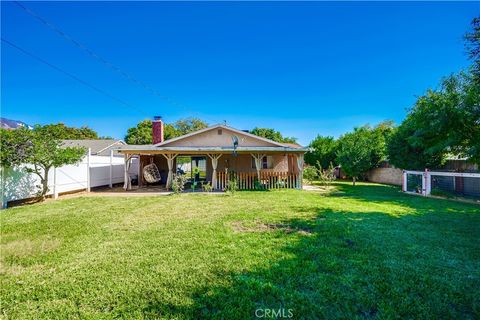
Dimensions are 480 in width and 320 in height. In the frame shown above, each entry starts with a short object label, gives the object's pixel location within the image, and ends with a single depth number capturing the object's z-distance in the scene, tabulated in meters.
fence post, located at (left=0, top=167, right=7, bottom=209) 8.99
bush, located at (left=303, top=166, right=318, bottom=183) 18.43
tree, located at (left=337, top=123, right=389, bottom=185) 17.64
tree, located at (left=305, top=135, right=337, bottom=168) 24.42
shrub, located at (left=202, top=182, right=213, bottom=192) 13.21
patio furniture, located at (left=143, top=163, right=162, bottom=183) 16.58
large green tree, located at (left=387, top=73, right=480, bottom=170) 8.03
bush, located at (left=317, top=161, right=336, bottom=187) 16.03
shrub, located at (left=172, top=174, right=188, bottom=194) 12.56
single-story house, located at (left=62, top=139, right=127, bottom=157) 23.39
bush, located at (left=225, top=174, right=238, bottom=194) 12.20
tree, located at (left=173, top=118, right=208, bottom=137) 51.61
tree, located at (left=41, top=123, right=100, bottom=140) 41.13
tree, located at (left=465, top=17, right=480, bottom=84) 5.39
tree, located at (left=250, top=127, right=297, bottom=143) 42.66
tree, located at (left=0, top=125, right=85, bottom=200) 8.73
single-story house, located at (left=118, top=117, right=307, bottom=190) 14.42
